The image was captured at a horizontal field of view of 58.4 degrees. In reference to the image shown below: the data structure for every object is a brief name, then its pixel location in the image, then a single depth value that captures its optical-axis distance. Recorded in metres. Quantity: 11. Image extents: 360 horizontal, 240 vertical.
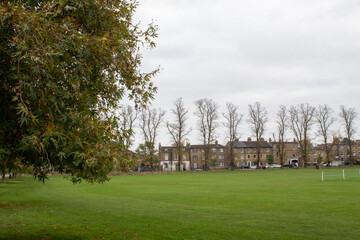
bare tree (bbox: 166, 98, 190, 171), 85.23
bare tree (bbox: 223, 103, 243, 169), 91.94
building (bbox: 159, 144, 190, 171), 122.41
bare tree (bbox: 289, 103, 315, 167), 93.04
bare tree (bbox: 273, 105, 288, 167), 95.46
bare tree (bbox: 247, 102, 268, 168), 93.81
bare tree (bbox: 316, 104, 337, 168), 94.81
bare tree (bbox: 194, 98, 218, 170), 88.44
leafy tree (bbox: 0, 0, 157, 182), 6.55
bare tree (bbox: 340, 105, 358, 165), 94.37
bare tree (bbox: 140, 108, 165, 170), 89.19
